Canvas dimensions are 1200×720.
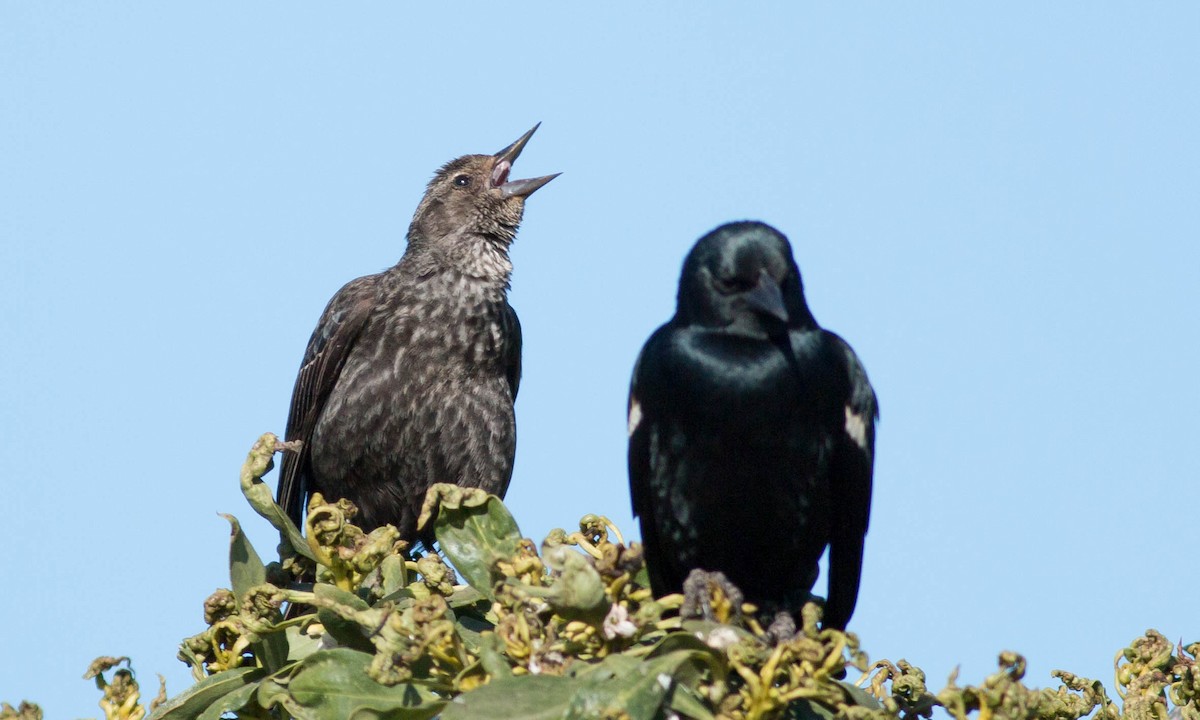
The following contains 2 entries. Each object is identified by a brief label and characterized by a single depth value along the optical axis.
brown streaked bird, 13.95
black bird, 7.88
